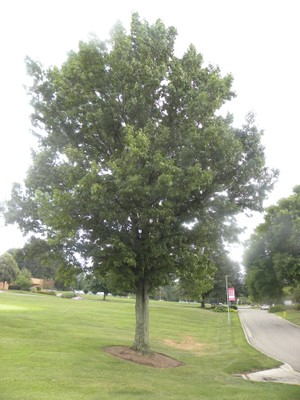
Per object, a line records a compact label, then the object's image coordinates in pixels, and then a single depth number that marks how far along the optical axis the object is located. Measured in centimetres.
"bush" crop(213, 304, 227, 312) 6524
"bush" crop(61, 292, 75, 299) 6626
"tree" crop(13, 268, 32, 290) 7681
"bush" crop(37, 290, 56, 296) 7429
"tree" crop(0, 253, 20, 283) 7806
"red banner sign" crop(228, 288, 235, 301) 3953
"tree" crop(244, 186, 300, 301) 3721
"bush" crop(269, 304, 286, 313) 6596
